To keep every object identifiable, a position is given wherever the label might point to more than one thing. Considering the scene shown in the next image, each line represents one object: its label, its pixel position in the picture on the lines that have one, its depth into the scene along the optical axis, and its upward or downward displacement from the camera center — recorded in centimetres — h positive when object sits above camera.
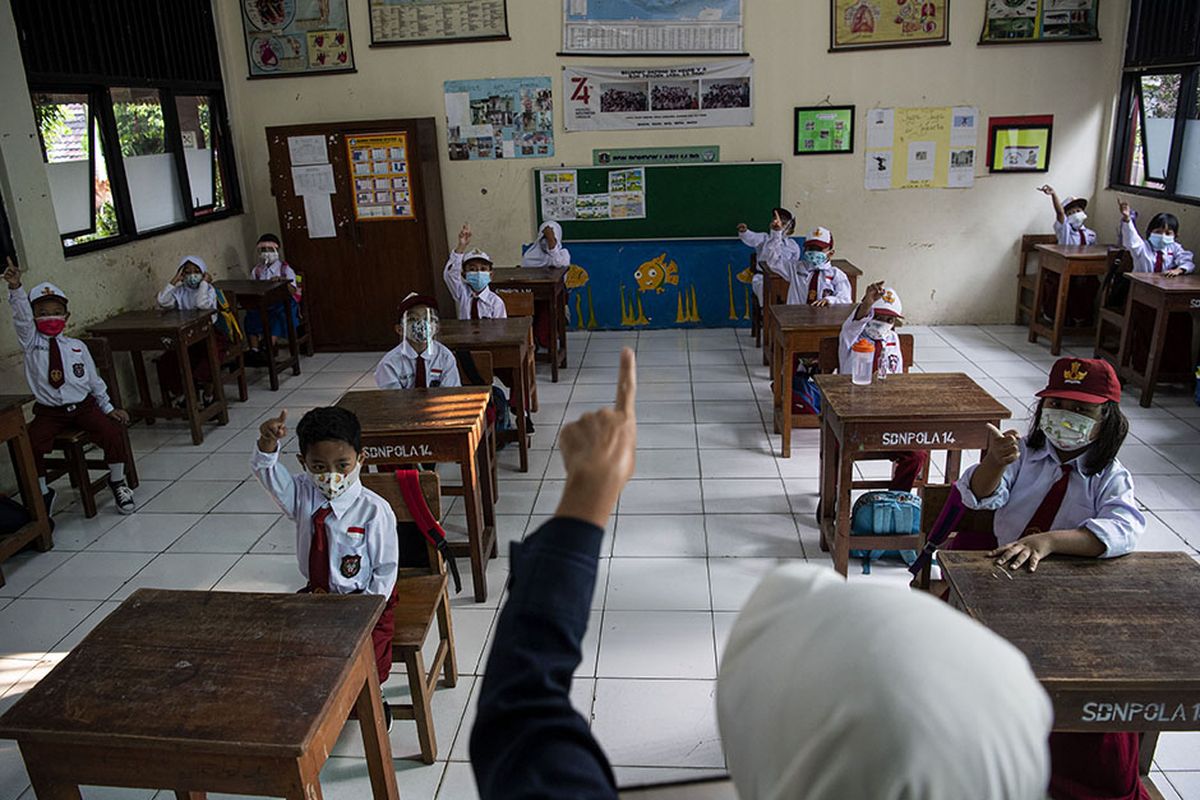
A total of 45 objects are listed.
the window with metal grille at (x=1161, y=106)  611 +19
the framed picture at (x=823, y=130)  738 +13
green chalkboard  758 -44
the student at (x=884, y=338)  389 -93
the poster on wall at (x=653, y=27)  725 +105
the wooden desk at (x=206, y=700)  165 -106
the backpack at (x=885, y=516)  358 -155
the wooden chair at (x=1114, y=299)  606 -119
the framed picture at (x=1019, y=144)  725 -6
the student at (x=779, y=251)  662 -81
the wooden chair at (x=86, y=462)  439 -147
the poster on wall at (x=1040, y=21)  696 +93
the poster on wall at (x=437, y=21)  734 +119
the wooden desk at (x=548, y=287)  640 -97
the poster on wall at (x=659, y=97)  740 +48
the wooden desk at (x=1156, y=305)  523 -107
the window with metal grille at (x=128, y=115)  543 +43
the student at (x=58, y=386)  437 -106
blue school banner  779 -119
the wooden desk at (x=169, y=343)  527 -104
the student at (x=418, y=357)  416 -95
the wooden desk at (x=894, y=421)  334 -108
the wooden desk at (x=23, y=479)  387 -139
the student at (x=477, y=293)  560 -87
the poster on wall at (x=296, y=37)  741 +113
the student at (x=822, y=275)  576 -88
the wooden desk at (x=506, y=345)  469 -101
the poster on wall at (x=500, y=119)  752 +35
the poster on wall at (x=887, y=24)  708 +98
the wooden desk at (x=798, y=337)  479 -106
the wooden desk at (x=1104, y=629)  169 -105
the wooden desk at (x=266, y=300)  645 -100
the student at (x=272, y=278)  691 -98
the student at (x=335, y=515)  254 -103
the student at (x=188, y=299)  583 -86
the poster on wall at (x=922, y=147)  730 -5
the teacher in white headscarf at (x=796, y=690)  60 -41
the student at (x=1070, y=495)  196 -98
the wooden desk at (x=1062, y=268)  640 -101
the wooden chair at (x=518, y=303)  580 -97
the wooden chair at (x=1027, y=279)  742 -123
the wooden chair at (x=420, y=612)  249 -136
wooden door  717 -70
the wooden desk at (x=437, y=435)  339 -107
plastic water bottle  372 -95
